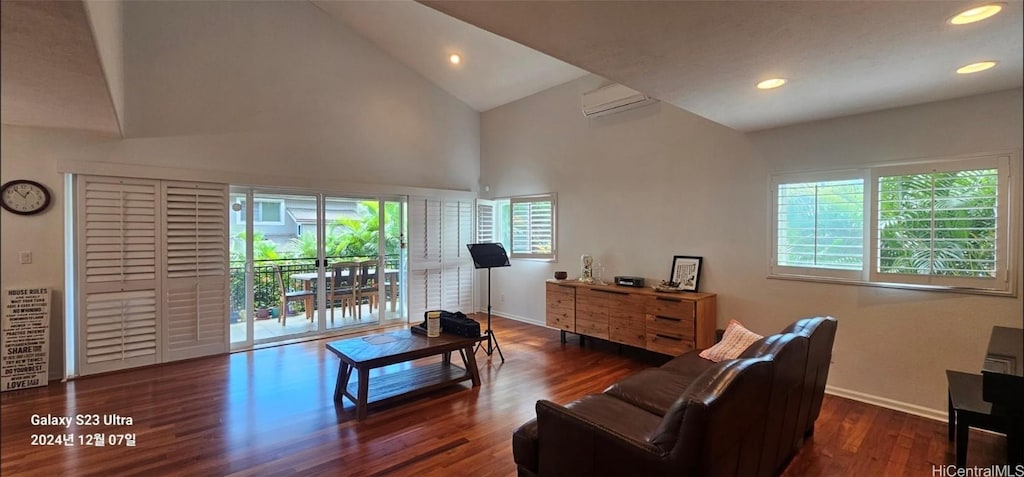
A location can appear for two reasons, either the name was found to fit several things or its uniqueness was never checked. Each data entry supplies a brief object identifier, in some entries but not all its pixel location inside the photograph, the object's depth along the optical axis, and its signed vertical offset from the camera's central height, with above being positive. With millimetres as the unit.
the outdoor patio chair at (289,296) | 5031 -732
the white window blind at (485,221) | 6660 +228
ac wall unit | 4625 +1501
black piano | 1152 -439
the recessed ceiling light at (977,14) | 1421 +836
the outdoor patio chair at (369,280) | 5590 -590
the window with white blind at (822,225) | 3271 +86
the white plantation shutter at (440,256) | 5945 -299
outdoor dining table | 5145 -517
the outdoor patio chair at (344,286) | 5344 -643
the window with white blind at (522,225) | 5801 +160
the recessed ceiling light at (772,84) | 2605 +938
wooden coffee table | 3094 -1016
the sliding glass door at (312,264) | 4758 -344
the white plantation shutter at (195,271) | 4254 -367
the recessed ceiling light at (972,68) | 1187 +769
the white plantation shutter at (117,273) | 3838 -347
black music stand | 4488 -224
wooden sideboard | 3926 -808
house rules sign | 3211 -689
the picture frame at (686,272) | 4254 -364
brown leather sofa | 1506 -799
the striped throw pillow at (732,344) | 2945 -754
